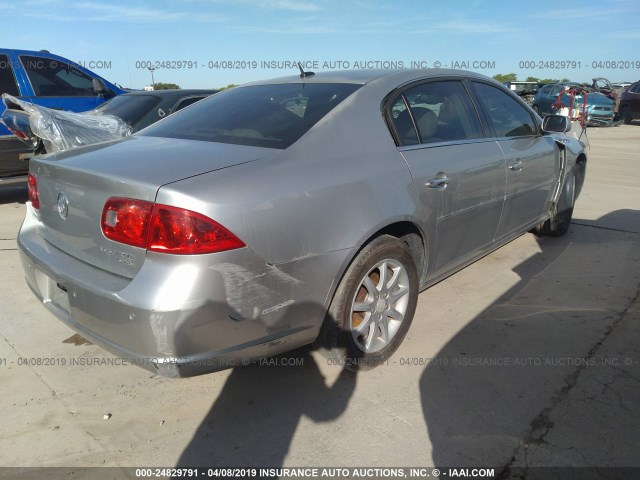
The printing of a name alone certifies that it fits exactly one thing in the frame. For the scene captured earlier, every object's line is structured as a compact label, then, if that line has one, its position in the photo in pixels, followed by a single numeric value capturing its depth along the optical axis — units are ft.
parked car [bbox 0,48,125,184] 20.29
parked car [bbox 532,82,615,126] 57.36
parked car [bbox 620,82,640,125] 62.64
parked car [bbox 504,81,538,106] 72.97
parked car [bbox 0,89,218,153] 16.14
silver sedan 6.11
